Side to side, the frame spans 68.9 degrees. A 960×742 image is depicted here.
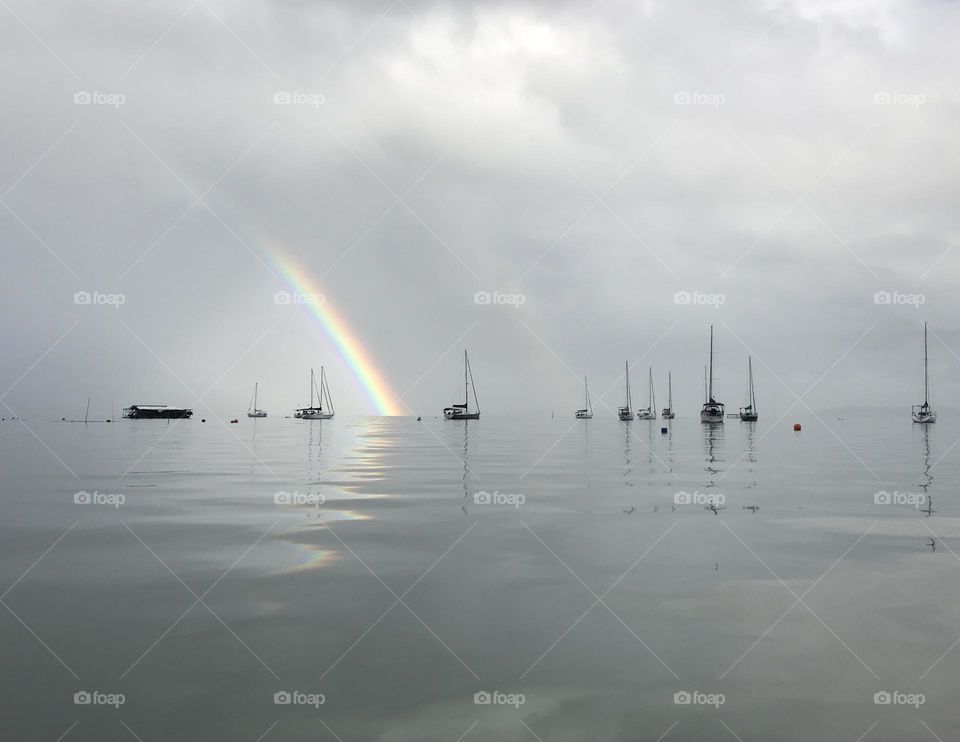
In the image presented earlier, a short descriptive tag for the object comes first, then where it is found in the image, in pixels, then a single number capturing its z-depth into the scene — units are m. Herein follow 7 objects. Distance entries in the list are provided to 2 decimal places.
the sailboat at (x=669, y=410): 168.50
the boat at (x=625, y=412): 176.88
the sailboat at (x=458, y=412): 184.15
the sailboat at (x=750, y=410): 157.62
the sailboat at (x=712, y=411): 132.75
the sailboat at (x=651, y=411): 184.93
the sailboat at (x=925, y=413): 138.62
